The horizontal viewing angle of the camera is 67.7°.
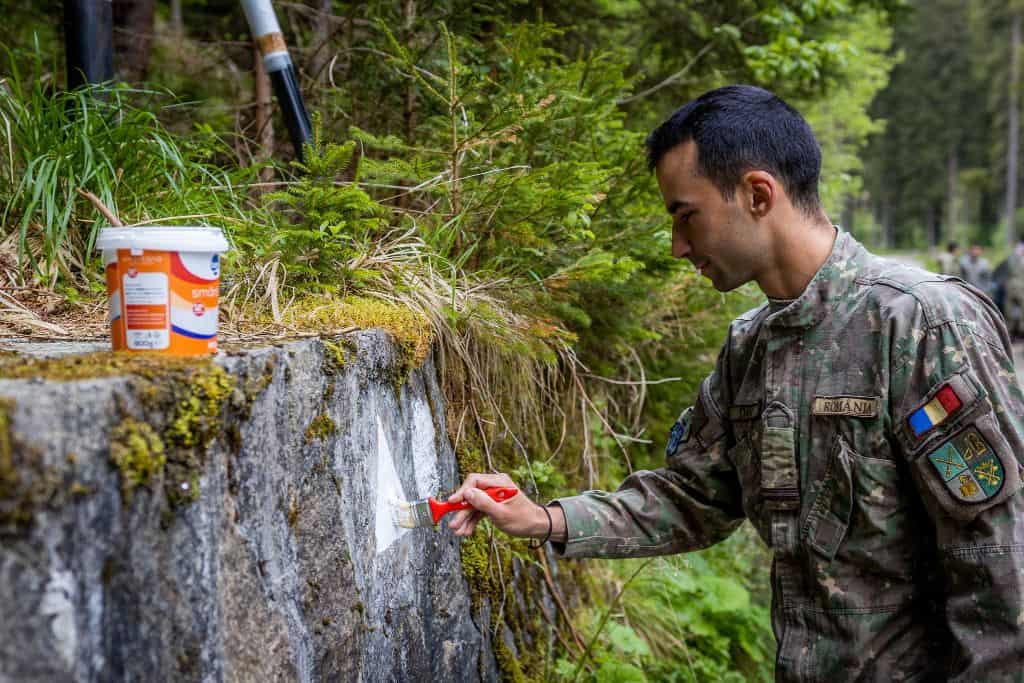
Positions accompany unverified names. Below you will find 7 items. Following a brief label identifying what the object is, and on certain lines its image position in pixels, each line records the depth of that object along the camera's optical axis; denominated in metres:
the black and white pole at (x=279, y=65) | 3.29
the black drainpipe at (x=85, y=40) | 3.09
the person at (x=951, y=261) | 15.96
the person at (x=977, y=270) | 14.62
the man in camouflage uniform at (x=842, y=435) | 1.82
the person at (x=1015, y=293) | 13.43
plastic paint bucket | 1.49
